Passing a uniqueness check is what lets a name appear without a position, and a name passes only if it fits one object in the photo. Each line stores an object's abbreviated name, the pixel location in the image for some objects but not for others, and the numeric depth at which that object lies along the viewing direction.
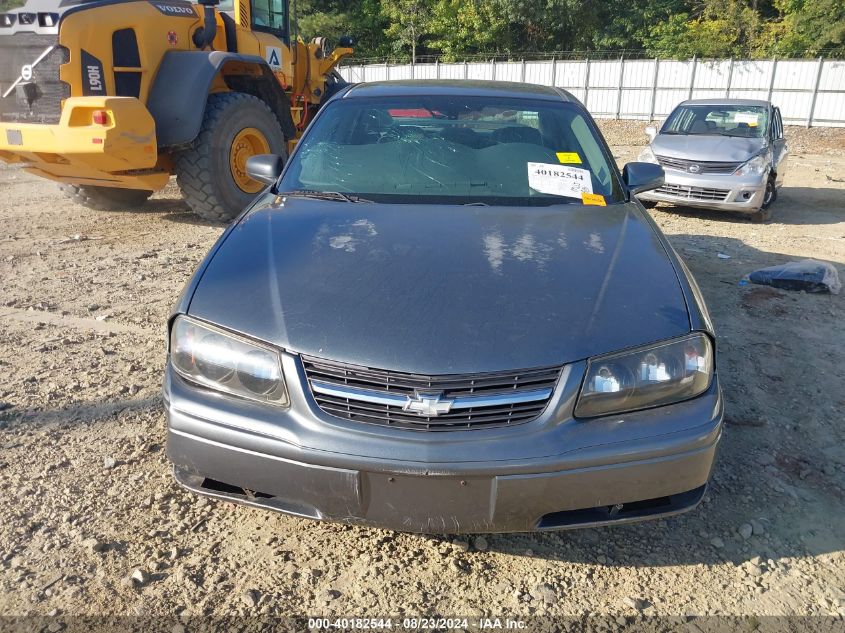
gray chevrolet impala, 1.81
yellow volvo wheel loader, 5.31
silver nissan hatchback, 7.69
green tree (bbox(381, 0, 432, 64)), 33.16
